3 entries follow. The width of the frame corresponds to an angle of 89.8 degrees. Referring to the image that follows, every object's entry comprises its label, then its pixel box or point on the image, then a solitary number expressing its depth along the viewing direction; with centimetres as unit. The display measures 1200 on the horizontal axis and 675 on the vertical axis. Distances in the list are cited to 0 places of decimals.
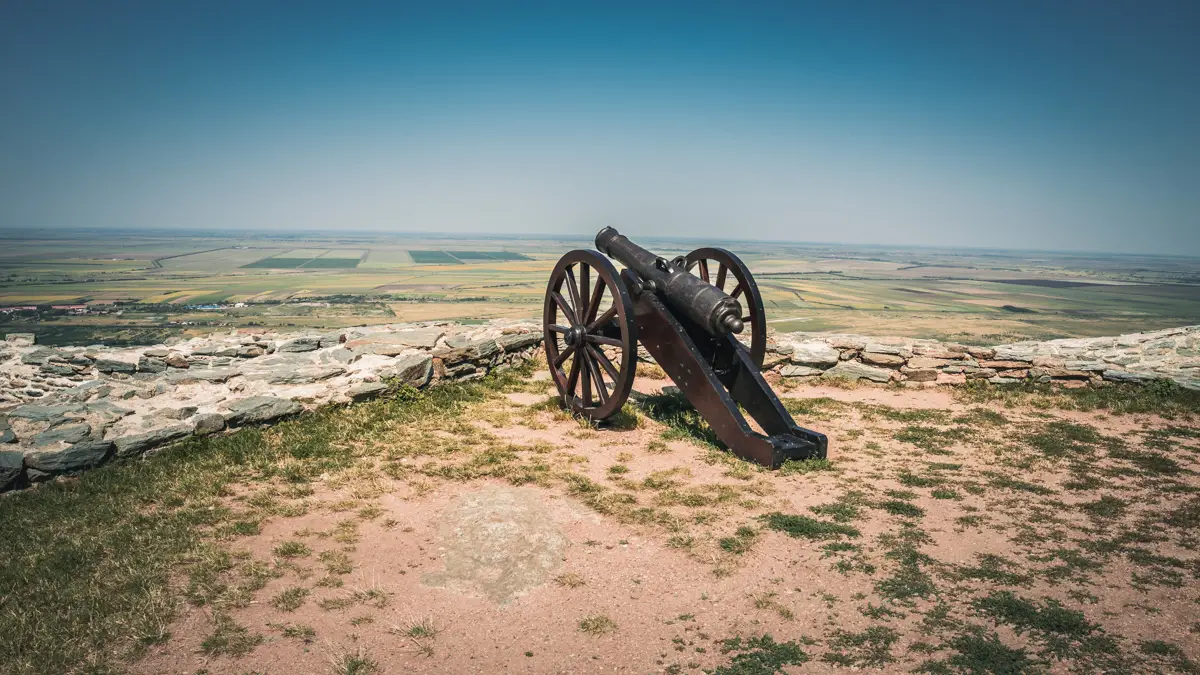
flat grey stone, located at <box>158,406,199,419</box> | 590
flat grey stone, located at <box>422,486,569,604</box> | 378
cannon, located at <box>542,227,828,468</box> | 593
